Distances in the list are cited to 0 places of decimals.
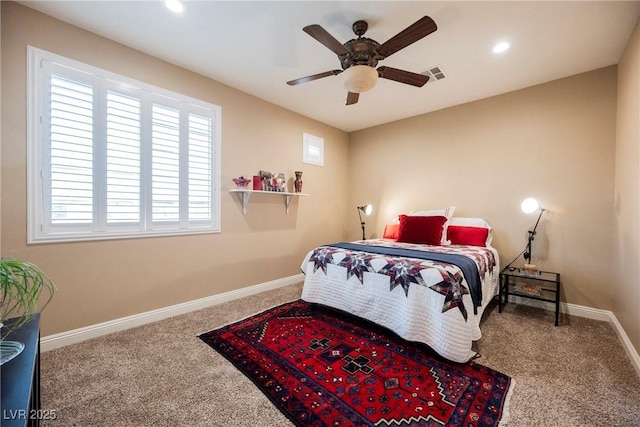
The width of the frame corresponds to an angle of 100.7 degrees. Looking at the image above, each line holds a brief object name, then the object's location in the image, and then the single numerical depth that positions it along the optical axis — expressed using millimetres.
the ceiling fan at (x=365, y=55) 1823
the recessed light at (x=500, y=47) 2393
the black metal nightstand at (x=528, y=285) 2803
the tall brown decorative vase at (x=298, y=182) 3951
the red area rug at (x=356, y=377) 1490
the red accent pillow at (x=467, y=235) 3309
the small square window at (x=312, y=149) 4233
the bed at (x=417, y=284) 1984
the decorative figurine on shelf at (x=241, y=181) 3286
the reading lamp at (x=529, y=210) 3018
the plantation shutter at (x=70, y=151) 2146
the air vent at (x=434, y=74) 2839
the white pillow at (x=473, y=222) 3382
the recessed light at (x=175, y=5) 1967
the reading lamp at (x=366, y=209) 4328
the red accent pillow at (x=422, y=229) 3232
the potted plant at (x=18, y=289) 951
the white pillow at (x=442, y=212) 3633
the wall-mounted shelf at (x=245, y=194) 3293
